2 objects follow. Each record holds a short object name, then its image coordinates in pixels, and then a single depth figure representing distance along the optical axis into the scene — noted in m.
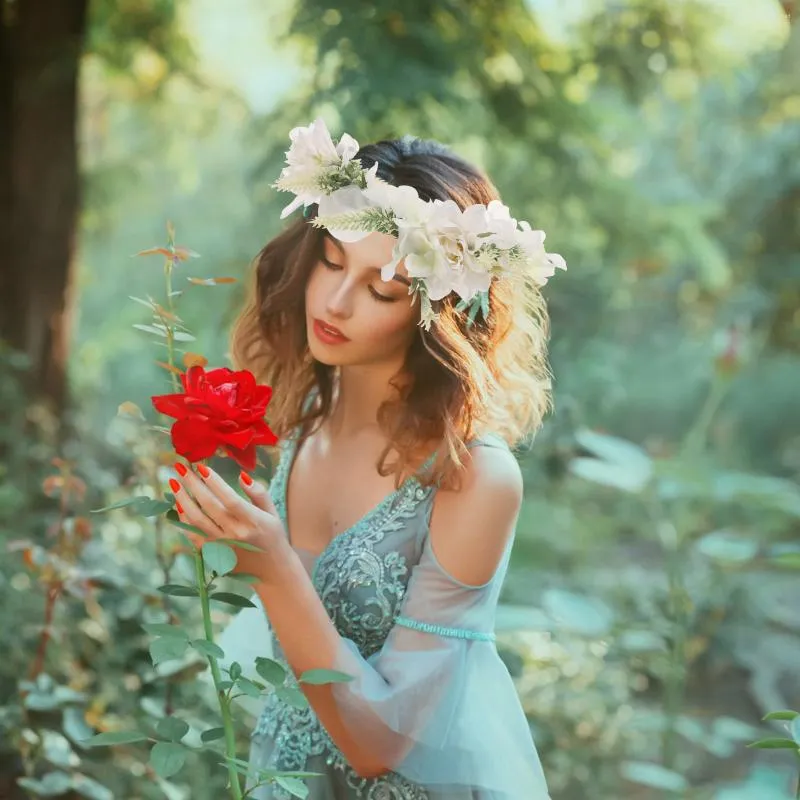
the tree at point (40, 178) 3.49
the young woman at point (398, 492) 1.74
